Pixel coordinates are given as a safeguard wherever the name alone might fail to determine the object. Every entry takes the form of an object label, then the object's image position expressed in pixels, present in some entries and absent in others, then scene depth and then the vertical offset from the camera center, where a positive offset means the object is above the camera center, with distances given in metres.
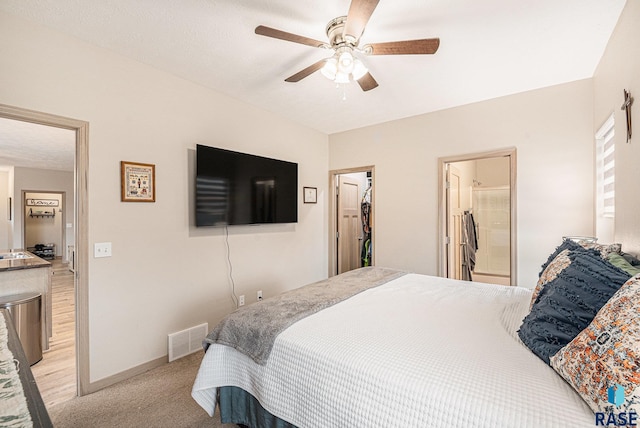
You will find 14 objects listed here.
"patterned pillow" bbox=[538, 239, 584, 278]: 1.65 -0.21
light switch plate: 2.16 -0.29
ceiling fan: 1.58 +1.02
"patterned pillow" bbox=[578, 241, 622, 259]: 1.46 -0.20
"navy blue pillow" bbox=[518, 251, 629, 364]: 1.07 -0.37
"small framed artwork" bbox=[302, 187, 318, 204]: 4.06 +0.25
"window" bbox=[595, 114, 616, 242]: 2.19 +0.26
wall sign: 8.28 +0.28
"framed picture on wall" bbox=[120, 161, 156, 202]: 2.30 +0.25
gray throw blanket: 1.44 -0.58
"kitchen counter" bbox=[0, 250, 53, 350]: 2.62 -0.65
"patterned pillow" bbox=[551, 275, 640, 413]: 0.74 -0.42
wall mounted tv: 2.75 +0.26
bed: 0.92 -0.60
